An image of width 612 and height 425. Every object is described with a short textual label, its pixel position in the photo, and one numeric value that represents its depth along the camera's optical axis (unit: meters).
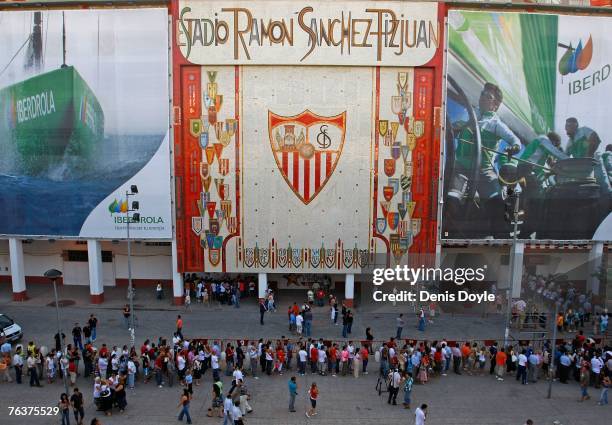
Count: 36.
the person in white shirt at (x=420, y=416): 13.74
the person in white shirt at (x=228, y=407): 14.60
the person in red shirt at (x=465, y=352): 19.63
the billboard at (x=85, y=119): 26.47
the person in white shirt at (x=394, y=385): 16.64
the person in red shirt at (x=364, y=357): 19.39
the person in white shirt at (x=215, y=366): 18.22
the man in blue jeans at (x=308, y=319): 23.39
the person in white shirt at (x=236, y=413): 14.33
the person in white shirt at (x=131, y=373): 17.72
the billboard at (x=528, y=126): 26.64
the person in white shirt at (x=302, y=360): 19.07
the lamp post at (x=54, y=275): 15.79
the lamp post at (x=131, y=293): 21.42
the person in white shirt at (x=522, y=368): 18.55
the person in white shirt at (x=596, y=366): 18.03
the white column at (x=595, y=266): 28.45
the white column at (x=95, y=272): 27.89
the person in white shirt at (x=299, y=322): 23.28
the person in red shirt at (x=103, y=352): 18.08
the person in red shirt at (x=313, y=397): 15.67
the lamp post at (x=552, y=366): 17.25
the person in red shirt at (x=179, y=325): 21.42
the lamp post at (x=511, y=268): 20.95
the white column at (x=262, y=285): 27.95
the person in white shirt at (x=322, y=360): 19.19
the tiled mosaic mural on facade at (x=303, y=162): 26.67
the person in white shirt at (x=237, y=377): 16.20
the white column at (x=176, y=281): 27.91
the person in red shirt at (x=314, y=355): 19.20
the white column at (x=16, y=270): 28.48
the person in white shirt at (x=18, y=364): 18.33
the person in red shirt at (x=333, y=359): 19.27
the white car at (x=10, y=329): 21.83
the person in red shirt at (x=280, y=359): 19.16
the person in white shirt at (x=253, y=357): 19.05
